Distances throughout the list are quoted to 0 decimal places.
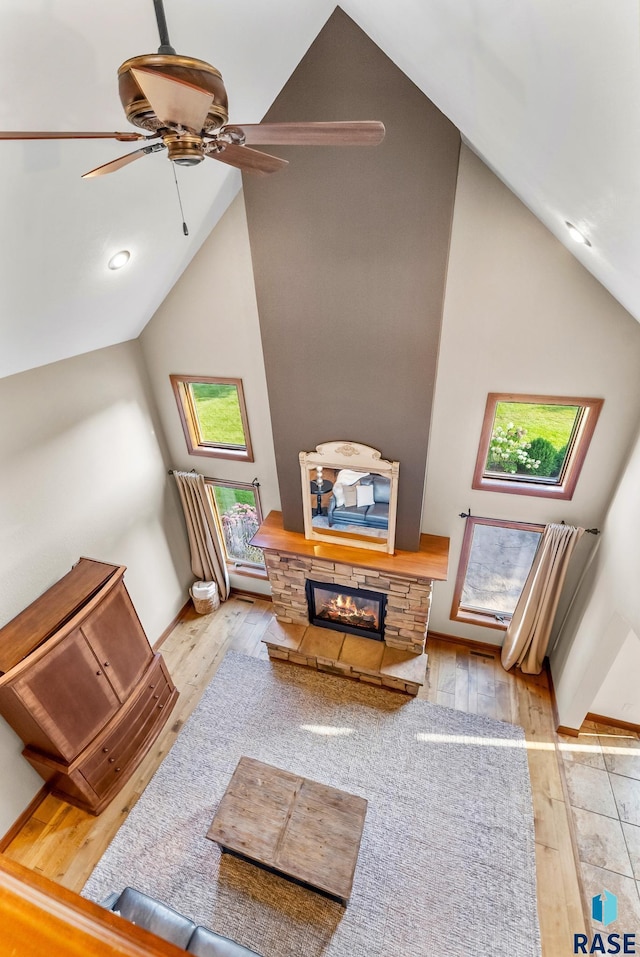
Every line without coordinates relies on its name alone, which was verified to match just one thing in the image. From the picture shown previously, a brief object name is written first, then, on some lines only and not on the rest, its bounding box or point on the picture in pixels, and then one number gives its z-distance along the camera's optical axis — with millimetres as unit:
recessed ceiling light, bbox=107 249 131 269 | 2949
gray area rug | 2980
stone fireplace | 4141
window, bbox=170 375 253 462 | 4438
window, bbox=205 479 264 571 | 5039
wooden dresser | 3035
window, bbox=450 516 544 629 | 4203
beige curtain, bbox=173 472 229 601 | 4965
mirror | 3877
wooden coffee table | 2943
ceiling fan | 1116
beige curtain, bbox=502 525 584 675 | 3900
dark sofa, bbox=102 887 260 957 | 2529
